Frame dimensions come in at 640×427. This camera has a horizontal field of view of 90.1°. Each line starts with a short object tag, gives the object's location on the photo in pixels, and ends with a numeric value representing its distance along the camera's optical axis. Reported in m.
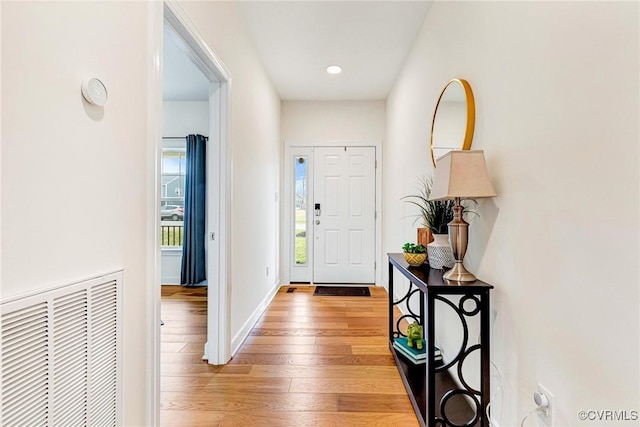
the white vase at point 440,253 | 1.87
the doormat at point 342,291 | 4.01
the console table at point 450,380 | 1.42
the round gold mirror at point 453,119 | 1.74
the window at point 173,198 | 4.77
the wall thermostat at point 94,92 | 0.96
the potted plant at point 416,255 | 2.00
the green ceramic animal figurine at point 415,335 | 2.15
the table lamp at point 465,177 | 1.38
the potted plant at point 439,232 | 1.87
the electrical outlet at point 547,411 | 1.10
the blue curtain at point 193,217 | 4.52
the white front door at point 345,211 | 4.52
